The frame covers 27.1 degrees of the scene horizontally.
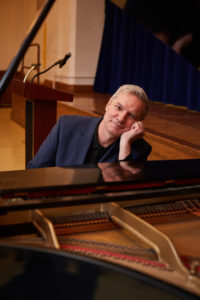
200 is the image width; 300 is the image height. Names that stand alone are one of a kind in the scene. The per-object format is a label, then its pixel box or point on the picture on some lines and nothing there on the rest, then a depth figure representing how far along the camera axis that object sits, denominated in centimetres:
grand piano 76
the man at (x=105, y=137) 198
